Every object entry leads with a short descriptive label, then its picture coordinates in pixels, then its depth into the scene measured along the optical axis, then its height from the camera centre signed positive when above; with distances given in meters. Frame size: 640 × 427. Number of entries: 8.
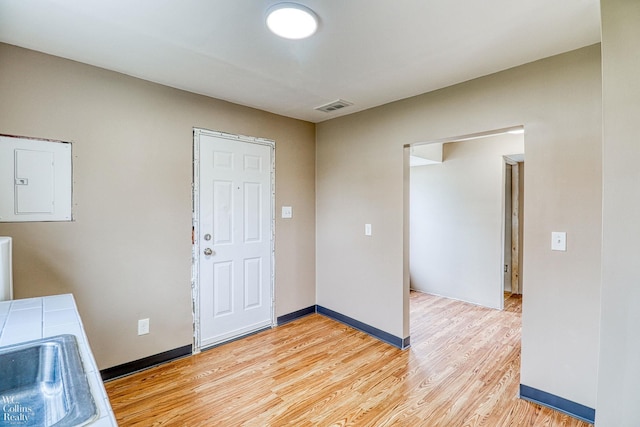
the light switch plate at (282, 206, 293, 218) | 3.42 +0.00
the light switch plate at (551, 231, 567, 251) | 1.96 -0.18
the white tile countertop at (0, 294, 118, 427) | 0.75 -0.44
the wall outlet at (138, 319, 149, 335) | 2.43 -0.92
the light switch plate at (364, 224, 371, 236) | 3.17 -0.18
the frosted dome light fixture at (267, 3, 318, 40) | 1.51 +1.01
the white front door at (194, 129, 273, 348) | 2.80 -0.23
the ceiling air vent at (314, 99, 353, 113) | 2.91 +1.06
